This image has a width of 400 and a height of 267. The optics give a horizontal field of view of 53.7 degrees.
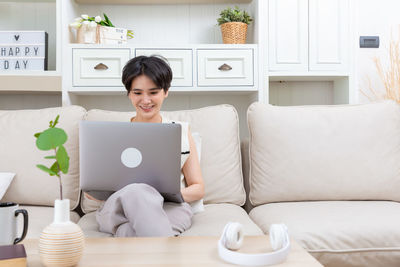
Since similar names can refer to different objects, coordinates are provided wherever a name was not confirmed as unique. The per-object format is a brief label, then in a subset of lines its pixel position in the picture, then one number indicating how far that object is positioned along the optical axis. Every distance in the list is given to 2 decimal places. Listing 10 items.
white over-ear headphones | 0.77
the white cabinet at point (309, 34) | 2.32
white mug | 0.79
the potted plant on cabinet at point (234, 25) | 2.32
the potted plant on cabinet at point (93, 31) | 2.24
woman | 1.07
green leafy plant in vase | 0.73
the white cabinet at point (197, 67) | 2.26
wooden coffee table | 0.79
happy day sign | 2.26
